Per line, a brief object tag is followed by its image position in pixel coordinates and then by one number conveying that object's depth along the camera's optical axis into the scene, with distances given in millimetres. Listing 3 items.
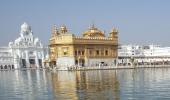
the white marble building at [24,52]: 123375
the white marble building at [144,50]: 123375
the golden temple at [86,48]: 69938
